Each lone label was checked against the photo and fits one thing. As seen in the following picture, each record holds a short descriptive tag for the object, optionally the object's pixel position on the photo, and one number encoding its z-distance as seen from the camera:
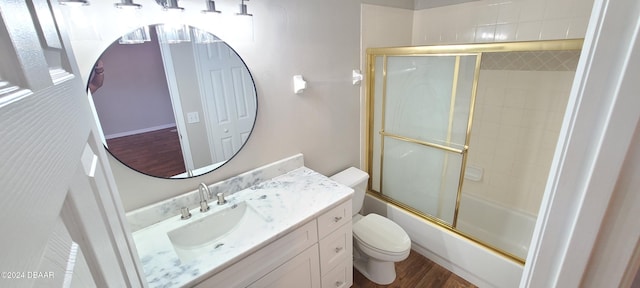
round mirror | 1.13
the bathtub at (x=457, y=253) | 1.66
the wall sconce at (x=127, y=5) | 1.04
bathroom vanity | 1.08
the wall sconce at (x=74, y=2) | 0.93
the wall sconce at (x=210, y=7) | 1.22
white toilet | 1.71
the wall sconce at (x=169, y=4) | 1.14
